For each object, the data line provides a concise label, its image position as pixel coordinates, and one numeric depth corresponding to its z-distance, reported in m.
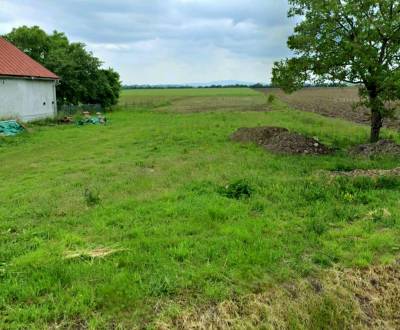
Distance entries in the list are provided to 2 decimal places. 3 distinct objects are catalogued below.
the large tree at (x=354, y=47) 11.83
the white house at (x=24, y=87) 21.00
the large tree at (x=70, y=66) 31.02
